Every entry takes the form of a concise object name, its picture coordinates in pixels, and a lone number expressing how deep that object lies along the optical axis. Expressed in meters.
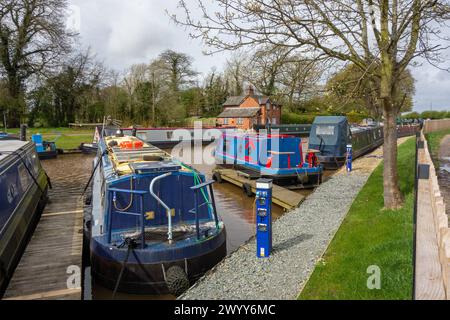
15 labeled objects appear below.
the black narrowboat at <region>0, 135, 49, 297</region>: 6.39
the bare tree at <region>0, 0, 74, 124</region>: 36.88
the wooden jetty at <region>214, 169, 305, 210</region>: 11.78
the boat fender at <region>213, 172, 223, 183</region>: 17.18
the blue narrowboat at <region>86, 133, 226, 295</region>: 6.33
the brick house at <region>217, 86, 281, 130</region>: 51.41
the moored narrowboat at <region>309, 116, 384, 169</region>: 20.36
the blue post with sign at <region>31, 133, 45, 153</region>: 25.77
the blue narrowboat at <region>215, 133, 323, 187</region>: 14.88
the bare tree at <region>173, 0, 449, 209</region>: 7.60
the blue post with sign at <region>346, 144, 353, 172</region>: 17.45
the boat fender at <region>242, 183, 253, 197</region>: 14.42
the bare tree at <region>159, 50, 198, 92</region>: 57.58
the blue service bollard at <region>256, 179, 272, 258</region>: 6.71
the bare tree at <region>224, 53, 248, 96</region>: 67.50
